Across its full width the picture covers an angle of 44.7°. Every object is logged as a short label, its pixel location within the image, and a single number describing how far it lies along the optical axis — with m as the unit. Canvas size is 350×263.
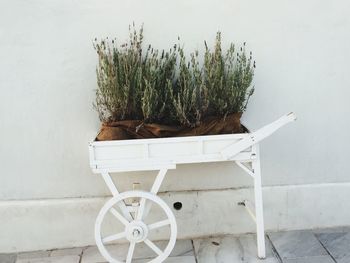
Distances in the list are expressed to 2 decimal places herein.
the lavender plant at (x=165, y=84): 2.83
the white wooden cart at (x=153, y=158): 2.76
